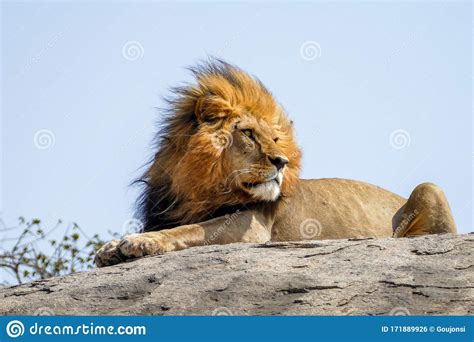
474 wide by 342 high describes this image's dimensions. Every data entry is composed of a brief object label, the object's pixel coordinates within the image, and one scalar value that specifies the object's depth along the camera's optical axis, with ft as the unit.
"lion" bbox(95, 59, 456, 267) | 49.42
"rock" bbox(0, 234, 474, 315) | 38.96
